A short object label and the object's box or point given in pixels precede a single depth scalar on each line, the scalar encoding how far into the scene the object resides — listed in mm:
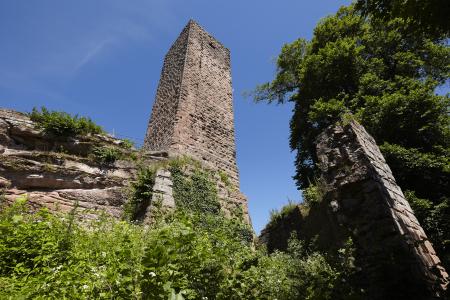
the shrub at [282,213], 9141
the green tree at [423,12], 4035
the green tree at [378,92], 9203
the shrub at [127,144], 8945
